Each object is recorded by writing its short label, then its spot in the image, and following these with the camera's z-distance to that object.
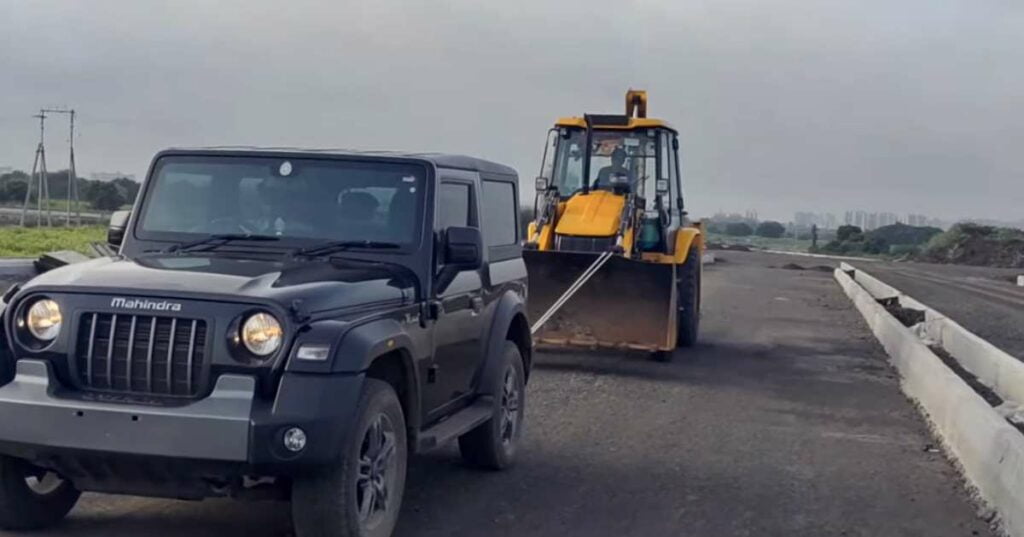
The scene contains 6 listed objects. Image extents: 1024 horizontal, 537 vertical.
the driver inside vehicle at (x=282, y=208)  7.66
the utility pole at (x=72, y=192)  58.44
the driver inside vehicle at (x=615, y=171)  17.70
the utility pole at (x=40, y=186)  57.09
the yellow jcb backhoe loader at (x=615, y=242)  15.51
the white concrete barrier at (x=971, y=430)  7.94
